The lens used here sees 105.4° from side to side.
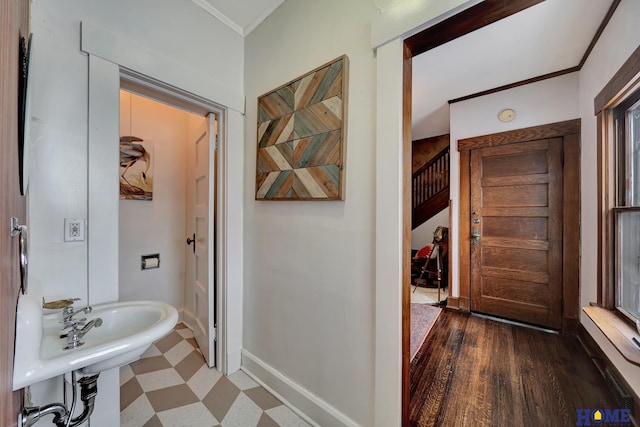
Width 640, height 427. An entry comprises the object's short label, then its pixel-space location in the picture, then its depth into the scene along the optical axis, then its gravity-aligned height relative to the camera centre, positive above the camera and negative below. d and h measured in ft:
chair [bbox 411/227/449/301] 12.59 -2.23
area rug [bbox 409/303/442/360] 7.44 -3.92
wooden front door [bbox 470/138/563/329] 8.03 -0.59
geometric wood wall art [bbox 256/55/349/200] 4.26 +1.52
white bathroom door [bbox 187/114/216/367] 6.22 -0.71
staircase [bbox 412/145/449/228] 14.57 +1.68
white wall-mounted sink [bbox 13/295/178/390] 2.18 -1.55
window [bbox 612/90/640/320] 5.12 +0.15
